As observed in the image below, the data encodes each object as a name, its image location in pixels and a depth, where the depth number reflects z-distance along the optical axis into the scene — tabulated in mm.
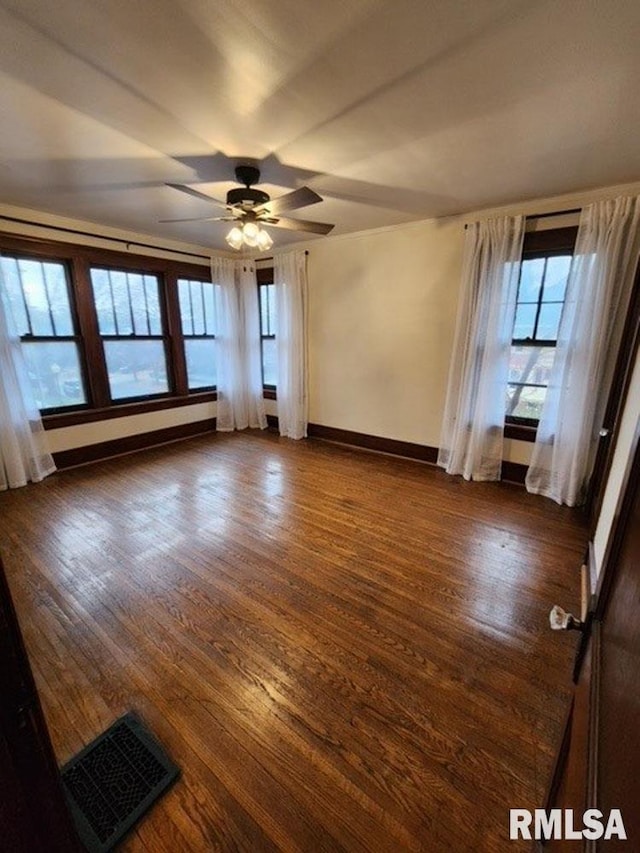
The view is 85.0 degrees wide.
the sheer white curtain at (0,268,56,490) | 3121
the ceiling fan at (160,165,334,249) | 2238
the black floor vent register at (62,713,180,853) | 1066
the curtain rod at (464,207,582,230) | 2783
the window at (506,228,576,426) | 2979
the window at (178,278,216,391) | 4723
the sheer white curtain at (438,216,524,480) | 3057
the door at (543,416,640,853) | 455
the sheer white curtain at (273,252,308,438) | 4492
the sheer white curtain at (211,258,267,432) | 4855
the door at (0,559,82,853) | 605
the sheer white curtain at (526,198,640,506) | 2592
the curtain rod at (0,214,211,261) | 3219
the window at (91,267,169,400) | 3945
